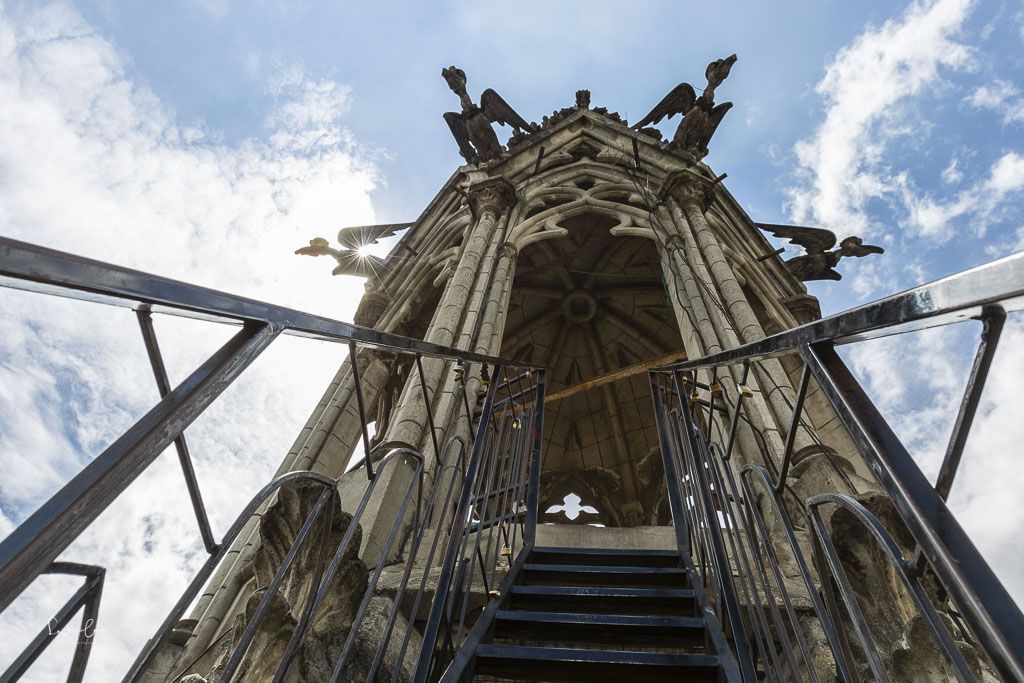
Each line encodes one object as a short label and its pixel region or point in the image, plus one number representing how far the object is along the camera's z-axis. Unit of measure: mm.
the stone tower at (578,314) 4262
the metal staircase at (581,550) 878
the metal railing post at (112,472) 716
